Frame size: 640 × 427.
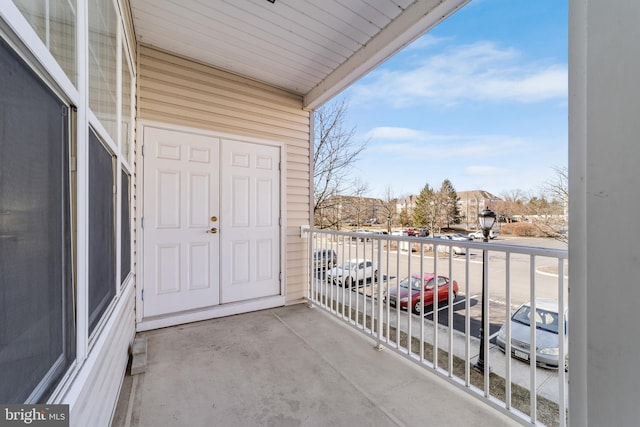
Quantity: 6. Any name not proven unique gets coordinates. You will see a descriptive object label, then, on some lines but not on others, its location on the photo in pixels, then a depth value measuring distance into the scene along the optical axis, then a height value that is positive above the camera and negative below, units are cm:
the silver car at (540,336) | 285 -153
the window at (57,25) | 67 +53
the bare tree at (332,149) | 909 +213
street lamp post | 308 -13
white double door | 282 -11
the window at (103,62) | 120 +78
